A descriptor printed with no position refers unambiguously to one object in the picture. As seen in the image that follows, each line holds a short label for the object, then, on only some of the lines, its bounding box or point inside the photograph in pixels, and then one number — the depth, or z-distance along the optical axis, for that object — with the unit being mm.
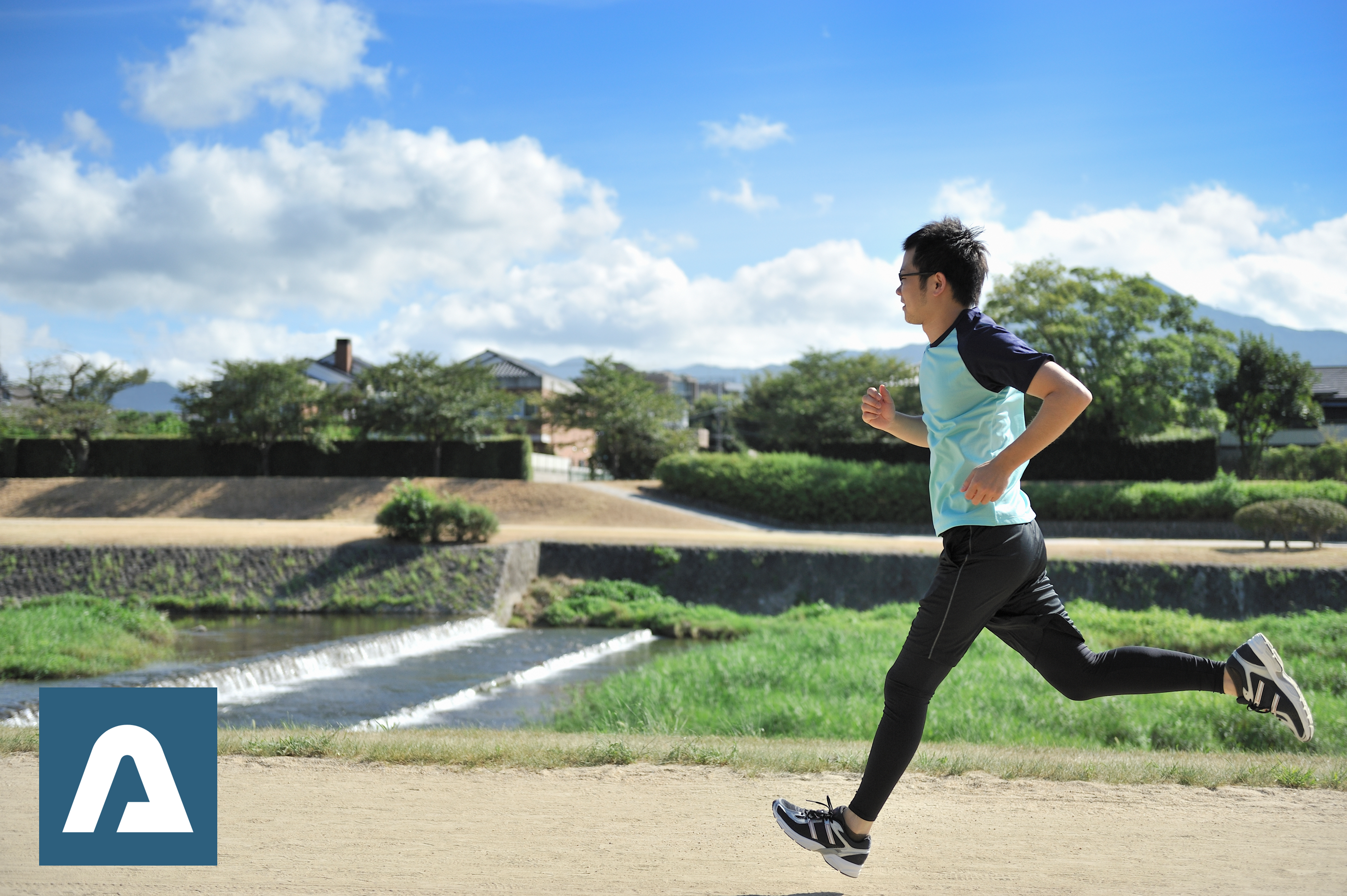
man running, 3072
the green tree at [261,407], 35281
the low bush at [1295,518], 19922
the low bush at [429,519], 20828
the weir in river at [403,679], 10547
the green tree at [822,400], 44062
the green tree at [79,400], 37312
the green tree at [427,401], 35219
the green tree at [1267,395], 42562
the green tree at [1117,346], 32125
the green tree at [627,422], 40094
